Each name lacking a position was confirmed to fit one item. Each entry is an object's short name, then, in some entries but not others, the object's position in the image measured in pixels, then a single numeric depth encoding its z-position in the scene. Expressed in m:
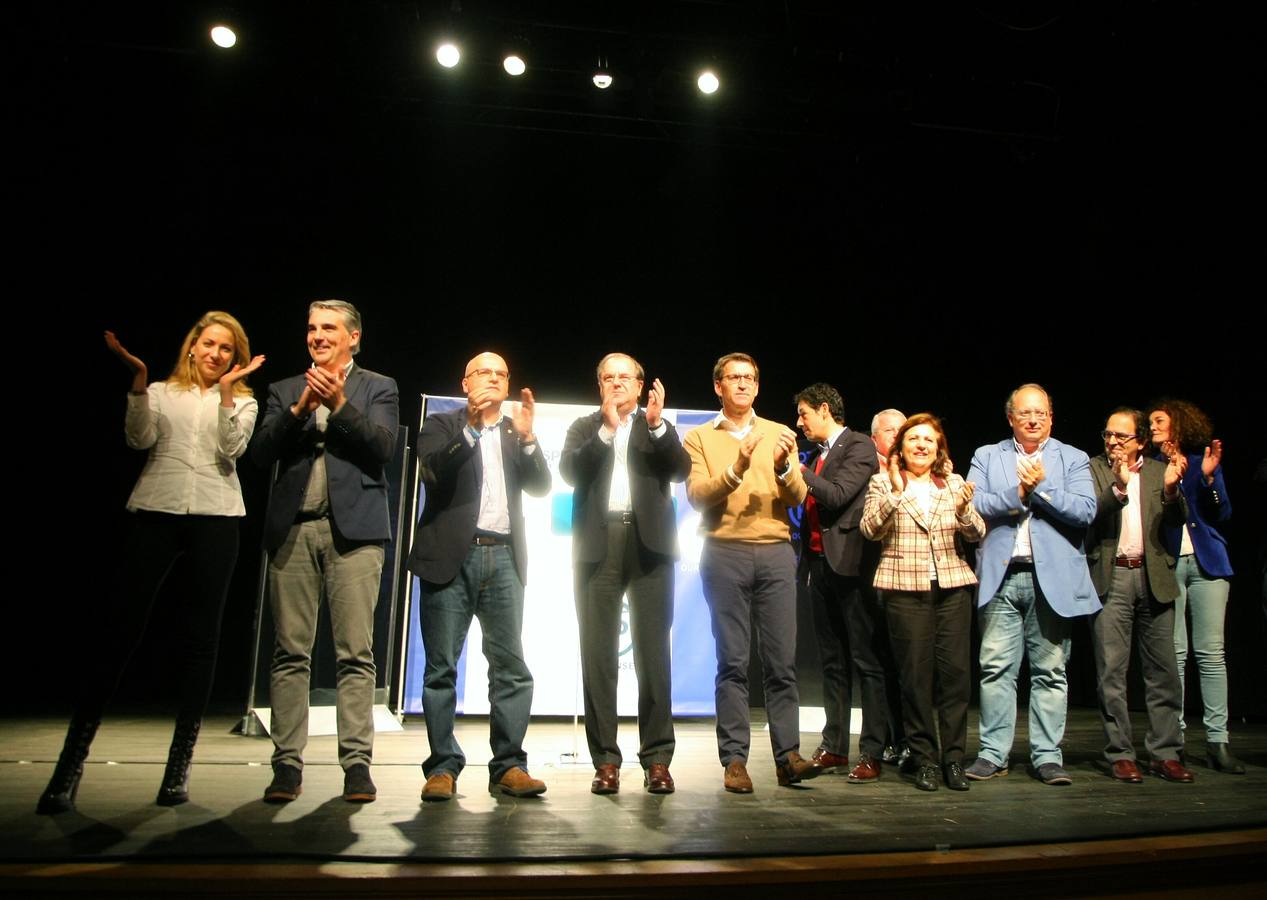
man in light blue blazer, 3.54
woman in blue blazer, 3.93
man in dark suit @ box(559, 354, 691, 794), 3.21
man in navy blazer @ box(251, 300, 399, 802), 2.88
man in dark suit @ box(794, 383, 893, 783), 3.71
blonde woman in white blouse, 2.76
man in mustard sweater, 3.29
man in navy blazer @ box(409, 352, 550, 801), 3.05
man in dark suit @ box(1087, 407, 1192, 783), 3.64
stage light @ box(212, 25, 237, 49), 5.13
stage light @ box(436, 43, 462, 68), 5.29
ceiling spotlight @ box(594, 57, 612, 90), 5.43
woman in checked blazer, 3.49
